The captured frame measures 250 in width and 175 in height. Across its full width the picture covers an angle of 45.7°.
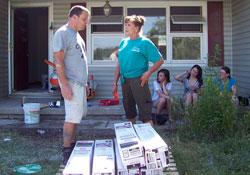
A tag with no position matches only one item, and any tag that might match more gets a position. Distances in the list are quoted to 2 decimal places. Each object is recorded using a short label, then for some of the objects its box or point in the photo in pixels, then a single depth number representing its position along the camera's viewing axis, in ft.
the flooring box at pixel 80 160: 7.92
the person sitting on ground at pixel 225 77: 16.08
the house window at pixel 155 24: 21.15
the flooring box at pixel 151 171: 8.45
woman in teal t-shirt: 11.08
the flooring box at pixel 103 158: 8.03
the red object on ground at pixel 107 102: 18.17
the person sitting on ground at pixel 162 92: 15.83
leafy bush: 12.42
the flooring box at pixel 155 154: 8.47
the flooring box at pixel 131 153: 8.27
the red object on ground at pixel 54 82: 19.07
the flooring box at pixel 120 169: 8.30
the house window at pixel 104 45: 21.35
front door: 23.08
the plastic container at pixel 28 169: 9.43
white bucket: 16.02
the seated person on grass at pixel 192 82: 16.03
